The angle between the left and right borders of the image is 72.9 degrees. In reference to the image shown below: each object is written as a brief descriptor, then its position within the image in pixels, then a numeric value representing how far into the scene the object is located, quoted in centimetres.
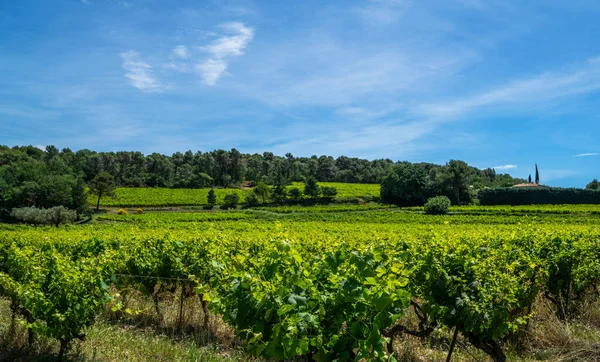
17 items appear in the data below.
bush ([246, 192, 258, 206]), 7625
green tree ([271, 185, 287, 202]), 7744
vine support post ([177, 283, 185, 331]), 780
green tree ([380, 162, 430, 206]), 7425
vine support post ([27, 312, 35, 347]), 692
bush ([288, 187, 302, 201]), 7769
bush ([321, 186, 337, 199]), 7969
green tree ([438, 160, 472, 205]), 7131
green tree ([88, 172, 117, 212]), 6975
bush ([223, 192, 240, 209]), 7388
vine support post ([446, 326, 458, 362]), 538
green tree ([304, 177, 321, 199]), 7869
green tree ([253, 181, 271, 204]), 7762
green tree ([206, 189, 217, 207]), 7506
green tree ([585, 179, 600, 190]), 10016
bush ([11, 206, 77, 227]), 5597
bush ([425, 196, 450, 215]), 5616
